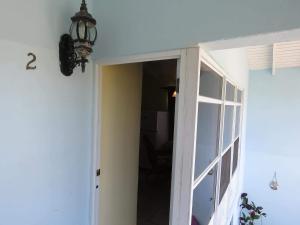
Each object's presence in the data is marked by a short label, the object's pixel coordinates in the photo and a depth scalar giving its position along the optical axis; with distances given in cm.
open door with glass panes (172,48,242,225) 134
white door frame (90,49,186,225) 138
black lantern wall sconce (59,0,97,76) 145
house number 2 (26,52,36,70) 136
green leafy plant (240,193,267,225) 476
